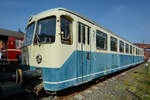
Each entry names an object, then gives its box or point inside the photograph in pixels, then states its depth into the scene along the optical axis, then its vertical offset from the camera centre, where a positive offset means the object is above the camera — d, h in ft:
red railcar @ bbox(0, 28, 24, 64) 36.63 +1.92
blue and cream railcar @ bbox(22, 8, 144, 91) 12.86 +0.67
